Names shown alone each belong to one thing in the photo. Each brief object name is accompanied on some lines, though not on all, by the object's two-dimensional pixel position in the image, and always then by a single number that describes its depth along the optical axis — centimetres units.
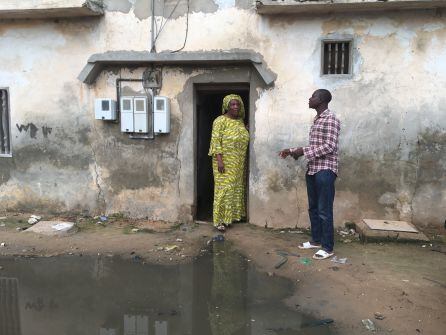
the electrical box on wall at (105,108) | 645
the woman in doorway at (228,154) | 607
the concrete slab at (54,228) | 598
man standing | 478
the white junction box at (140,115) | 641
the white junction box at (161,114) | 634
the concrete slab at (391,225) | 563
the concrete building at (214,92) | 585
